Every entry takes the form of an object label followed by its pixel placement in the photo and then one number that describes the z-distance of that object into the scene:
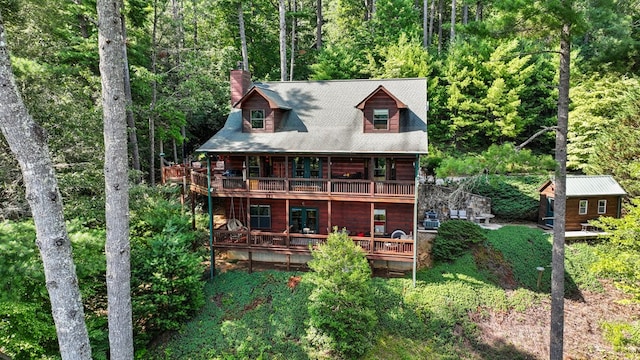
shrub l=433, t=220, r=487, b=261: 16.45
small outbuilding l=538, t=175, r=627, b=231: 19.36
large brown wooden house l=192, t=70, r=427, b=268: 15.49
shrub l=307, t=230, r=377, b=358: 12.04
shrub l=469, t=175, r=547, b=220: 21.55
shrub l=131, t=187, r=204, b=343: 12.44
